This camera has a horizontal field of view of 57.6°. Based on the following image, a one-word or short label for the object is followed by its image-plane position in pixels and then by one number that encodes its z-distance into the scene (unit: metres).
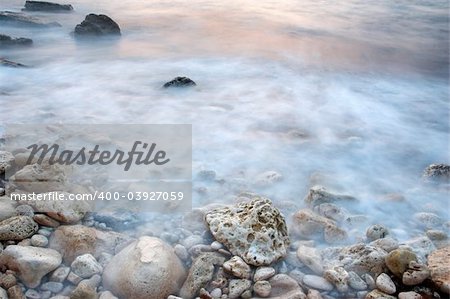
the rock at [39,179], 3.23
